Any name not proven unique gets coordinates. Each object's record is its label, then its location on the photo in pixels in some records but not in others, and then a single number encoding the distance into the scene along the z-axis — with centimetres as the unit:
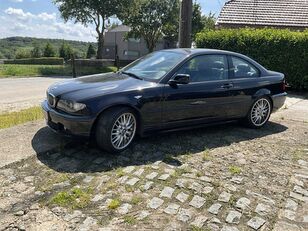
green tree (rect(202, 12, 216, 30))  3086
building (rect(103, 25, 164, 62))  3975
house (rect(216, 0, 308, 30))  1392
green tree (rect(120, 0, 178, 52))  2629
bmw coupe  352
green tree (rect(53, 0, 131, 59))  2075
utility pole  698
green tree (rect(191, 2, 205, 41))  3090
